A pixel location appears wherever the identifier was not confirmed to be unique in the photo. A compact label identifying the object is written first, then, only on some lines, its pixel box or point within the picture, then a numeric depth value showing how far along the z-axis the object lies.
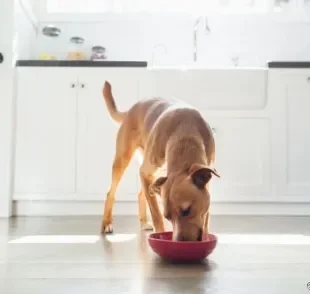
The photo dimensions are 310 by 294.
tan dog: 1.35
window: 3.65
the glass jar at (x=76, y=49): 3.43
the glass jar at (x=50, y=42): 3.33
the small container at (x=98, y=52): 3.48
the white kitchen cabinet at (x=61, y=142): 2.88
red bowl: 1.34
